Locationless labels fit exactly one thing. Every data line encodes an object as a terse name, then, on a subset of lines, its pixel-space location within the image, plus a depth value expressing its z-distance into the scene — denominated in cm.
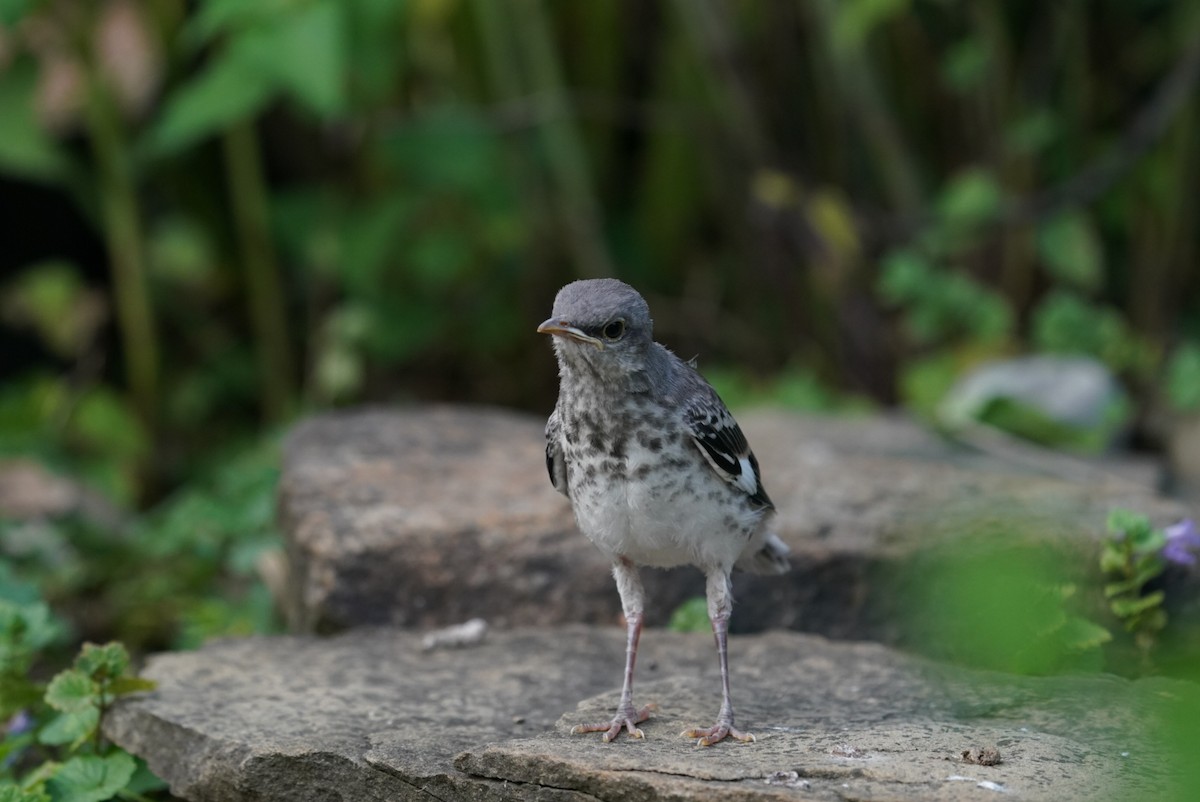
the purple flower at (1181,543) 816
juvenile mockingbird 727
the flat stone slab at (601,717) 625
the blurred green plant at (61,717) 754
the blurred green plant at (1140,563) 820
